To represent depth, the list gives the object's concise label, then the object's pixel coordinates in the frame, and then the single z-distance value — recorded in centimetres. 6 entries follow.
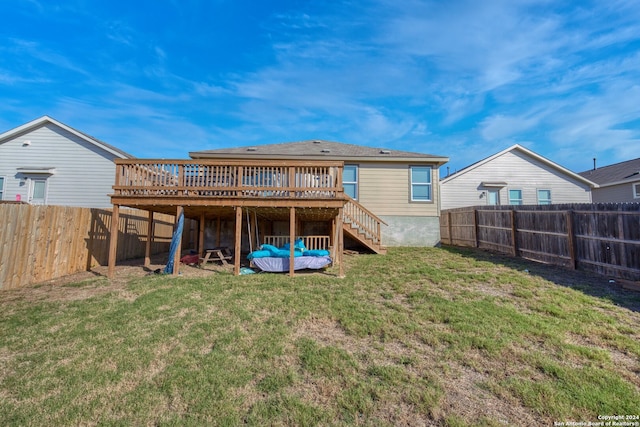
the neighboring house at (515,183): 1667
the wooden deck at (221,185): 765
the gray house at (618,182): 1703
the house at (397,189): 1288
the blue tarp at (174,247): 769
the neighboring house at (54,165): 1294
